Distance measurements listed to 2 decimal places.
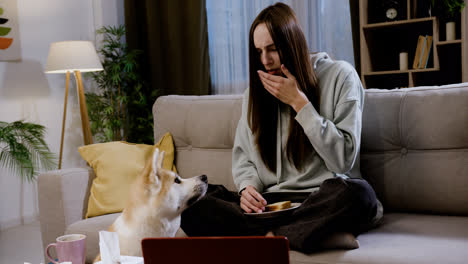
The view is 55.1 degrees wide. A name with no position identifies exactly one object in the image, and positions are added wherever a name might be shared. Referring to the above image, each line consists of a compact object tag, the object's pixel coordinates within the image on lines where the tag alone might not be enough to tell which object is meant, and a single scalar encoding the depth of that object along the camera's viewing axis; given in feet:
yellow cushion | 6.20
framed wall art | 10.85
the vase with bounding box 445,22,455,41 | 9.50
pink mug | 3.18
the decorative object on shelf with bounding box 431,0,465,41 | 9.15
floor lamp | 10.39
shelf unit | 9.57
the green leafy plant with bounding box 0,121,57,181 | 9.73
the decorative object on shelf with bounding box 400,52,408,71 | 10.14
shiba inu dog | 4.29
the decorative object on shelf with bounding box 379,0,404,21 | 10.06
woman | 4.26
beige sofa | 4.50
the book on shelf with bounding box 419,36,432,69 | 9.75
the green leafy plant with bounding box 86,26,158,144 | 12.51
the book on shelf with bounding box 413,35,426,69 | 9.78
